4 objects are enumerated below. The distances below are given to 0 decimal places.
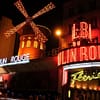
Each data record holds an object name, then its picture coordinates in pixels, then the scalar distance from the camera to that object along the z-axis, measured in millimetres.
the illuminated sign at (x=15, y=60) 19500
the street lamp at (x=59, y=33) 20719
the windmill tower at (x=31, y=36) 22750
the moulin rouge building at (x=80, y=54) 14523
